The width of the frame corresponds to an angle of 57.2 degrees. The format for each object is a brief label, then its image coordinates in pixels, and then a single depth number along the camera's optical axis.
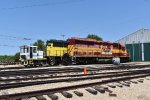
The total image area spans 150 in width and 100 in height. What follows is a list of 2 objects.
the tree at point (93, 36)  45.75
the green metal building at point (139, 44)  28.09
